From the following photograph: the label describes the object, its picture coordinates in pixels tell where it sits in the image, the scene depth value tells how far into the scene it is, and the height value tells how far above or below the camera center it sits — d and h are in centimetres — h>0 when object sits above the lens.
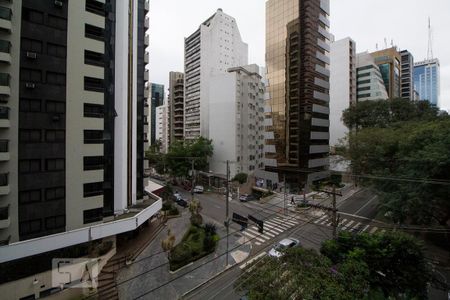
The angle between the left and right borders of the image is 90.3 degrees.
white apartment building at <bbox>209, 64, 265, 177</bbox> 4459 +618
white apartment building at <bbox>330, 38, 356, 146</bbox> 5547 +1756
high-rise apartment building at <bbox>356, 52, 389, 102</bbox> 5972 +1927
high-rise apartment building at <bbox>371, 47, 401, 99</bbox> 7088 +2710
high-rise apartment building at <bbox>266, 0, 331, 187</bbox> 4019 +1208
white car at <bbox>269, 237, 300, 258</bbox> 1997 -846
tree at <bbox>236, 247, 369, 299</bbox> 852 -532
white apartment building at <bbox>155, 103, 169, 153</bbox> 8022 +915
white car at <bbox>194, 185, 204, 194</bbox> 4138 -740
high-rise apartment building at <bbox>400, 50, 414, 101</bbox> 8675 +2930
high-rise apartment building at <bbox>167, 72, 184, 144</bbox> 6212 +1247
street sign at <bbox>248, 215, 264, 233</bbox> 2157 -736
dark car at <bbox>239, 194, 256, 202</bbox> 3616 -788
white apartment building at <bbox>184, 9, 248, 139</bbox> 5487 +2248
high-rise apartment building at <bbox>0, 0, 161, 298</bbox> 1387 +160
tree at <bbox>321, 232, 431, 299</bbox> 1212 -631
